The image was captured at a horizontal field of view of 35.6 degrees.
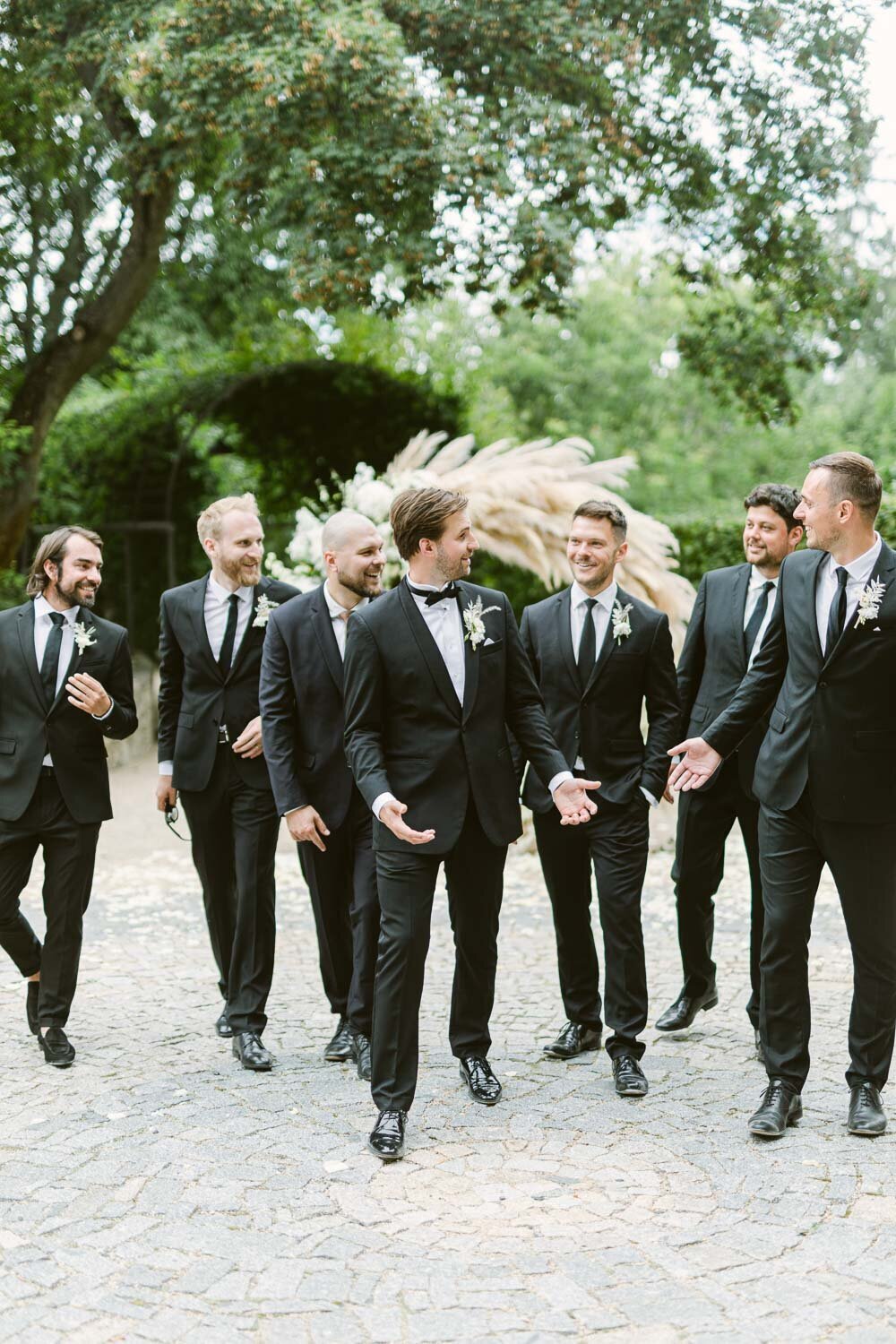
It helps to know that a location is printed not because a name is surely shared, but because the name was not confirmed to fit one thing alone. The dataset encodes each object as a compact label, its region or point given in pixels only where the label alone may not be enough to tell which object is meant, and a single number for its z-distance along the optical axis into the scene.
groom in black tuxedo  4.78
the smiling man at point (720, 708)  5.62
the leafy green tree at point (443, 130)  10.67
